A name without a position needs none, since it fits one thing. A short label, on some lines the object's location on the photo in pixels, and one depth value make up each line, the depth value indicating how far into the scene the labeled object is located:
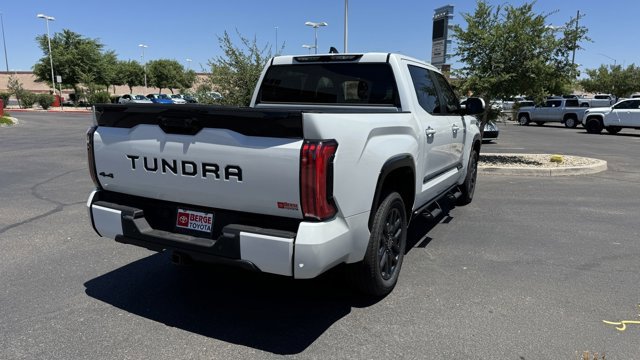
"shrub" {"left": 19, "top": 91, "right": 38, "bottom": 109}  47.53
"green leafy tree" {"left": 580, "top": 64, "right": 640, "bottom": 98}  44.81
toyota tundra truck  2.84
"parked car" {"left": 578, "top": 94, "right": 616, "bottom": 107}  27.69
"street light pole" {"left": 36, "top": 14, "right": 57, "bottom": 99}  48.56
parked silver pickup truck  27.67
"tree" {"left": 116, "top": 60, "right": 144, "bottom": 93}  71.81
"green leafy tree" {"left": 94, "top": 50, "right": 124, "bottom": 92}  51.81
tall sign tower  13.73
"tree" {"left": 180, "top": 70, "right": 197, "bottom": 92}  72.31
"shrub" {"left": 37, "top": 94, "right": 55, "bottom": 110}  46.59
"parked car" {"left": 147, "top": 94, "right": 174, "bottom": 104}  42.59
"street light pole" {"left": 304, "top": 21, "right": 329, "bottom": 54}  44.31
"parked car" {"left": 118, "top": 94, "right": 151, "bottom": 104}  45.21
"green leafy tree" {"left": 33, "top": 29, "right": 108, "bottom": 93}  50.44
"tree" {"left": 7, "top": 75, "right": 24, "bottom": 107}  47.72
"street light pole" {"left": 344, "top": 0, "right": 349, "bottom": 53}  27.48
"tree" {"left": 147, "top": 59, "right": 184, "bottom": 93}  76.75
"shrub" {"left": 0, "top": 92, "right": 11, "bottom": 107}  53.66
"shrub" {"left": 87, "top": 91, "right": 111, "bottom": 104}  46.53
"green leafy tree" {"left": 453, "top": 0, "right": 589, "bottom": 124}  11.02
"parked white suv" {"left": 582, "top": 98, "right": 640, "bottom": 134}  22.28
